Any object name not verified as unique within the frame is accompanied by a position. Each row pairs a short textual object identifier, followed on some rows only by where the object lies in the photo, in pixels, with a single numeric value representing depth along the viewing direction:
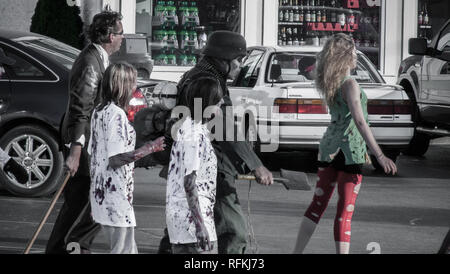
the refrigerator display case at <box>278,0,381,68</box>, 21.69
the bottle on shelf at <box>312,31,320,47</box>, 21.53
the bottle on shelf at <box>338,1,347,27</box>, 21.83
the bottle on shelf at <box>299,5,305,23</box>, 21.67
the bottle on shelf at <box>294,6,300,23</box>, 21.72
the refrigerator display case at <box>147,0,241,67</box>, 21.62
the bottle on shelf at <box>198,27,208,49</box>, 21.70
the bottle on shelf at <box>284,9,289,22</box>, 21.72
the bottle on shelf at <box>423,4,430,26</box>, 21.86
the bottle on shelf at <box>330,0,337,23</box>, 21.75
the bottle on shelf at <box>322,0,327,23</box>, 21.75
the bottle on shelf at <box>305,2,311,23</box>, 21.67
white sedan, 12.21
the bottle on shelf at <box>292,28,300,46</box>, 21.75
